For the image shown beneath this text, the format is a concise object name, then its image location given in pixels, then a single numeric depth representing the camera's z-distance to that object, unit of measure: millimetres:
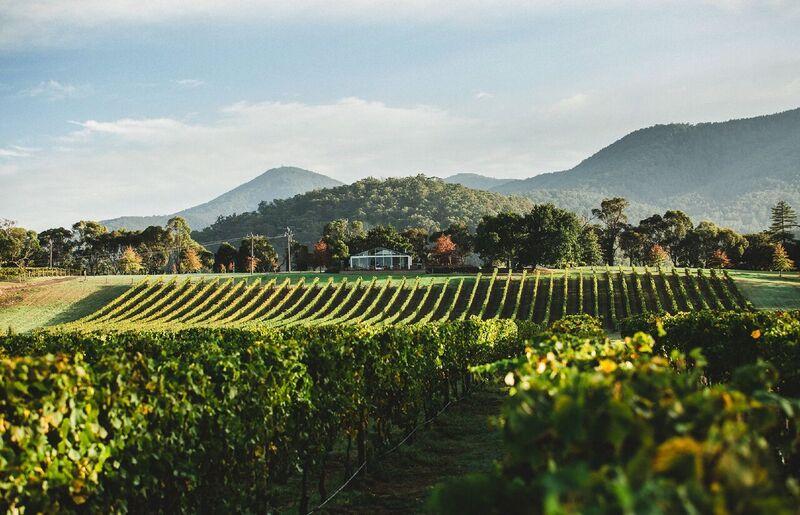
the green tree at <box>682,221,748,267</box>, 115312
